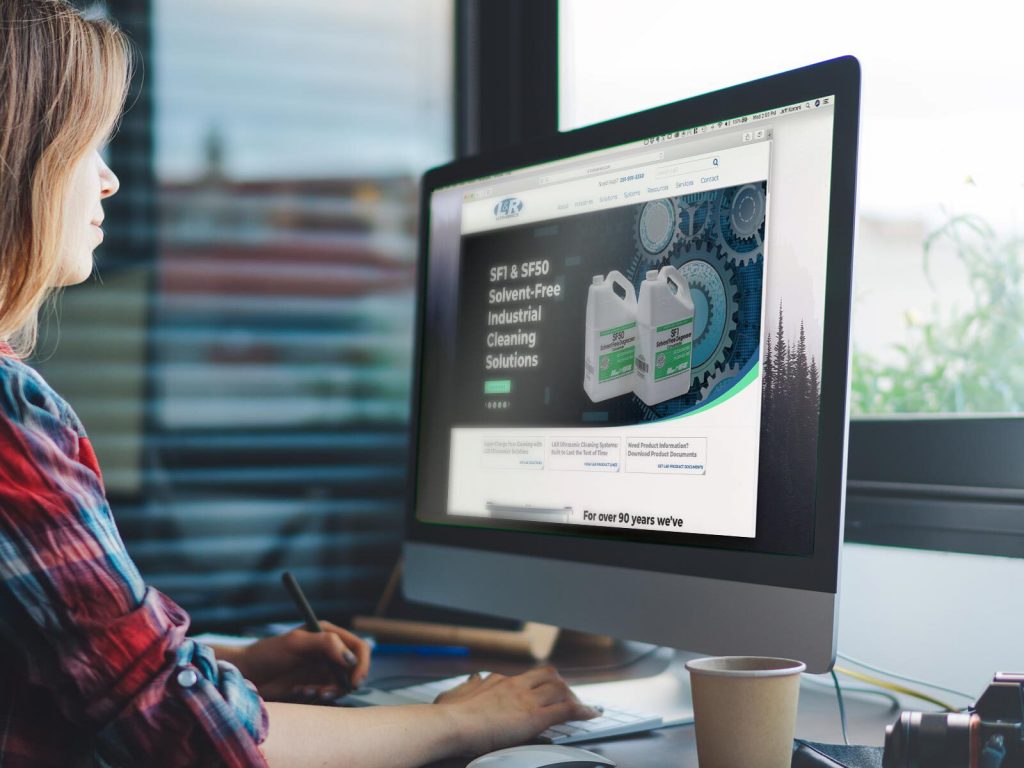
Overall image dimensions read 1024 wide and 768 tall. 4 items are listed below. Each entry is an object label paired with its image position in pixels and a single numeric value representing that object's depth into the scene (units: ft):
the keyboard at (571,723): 2.70
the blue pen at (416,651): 4.03
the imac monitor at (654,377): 2.53
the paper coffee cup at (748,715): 2.15
